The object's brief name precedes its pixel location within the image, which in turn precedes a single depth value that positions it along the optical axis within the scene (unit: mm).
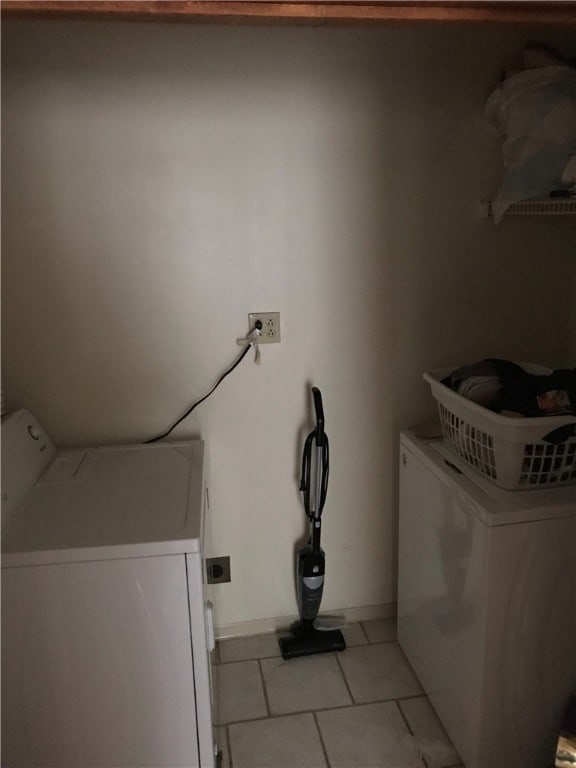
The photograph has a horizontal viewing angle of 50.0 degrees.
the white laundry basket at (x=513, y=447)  1381
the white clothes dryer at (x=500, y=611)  1421
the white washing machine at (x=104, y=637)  1275
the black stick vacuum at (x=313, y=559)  1955
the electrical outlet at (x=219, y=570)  2045
